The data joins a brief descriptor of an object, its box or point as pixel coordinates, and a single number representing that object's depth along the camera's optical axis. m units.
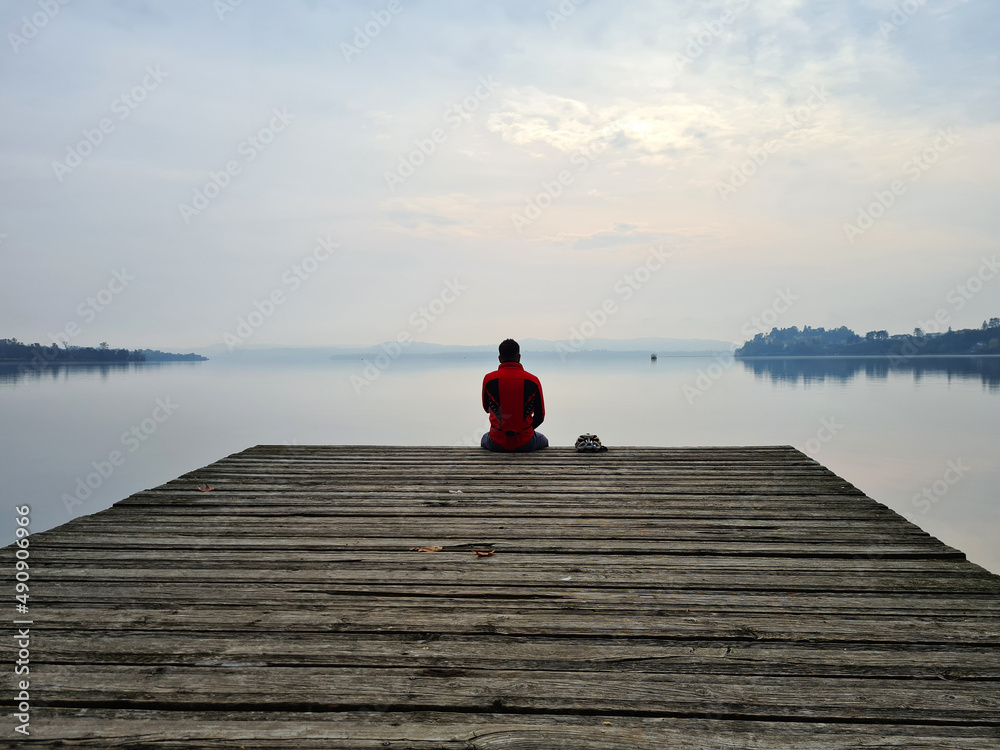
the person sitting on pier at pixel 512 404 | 6.90
